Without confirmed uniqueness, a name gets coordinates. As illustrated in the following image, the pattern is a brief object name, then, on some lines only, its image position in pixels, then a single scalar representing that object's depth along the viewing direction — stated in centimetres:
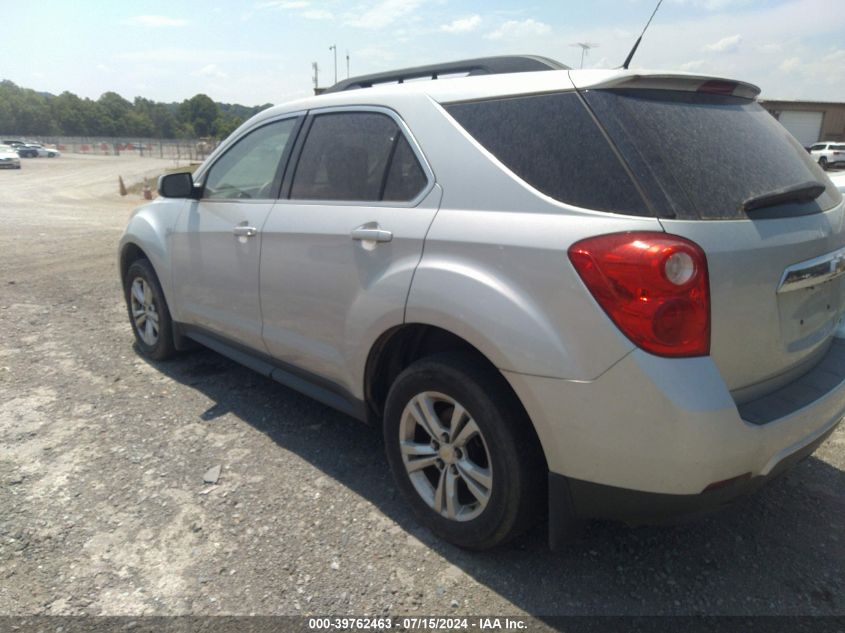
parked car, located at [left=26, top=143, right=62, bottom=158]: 5834
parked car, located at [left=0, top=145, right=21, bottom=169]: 3810
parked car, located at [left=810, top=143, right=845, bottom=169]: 3309
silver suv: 192
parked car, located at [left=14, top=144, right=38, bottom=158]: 5715
